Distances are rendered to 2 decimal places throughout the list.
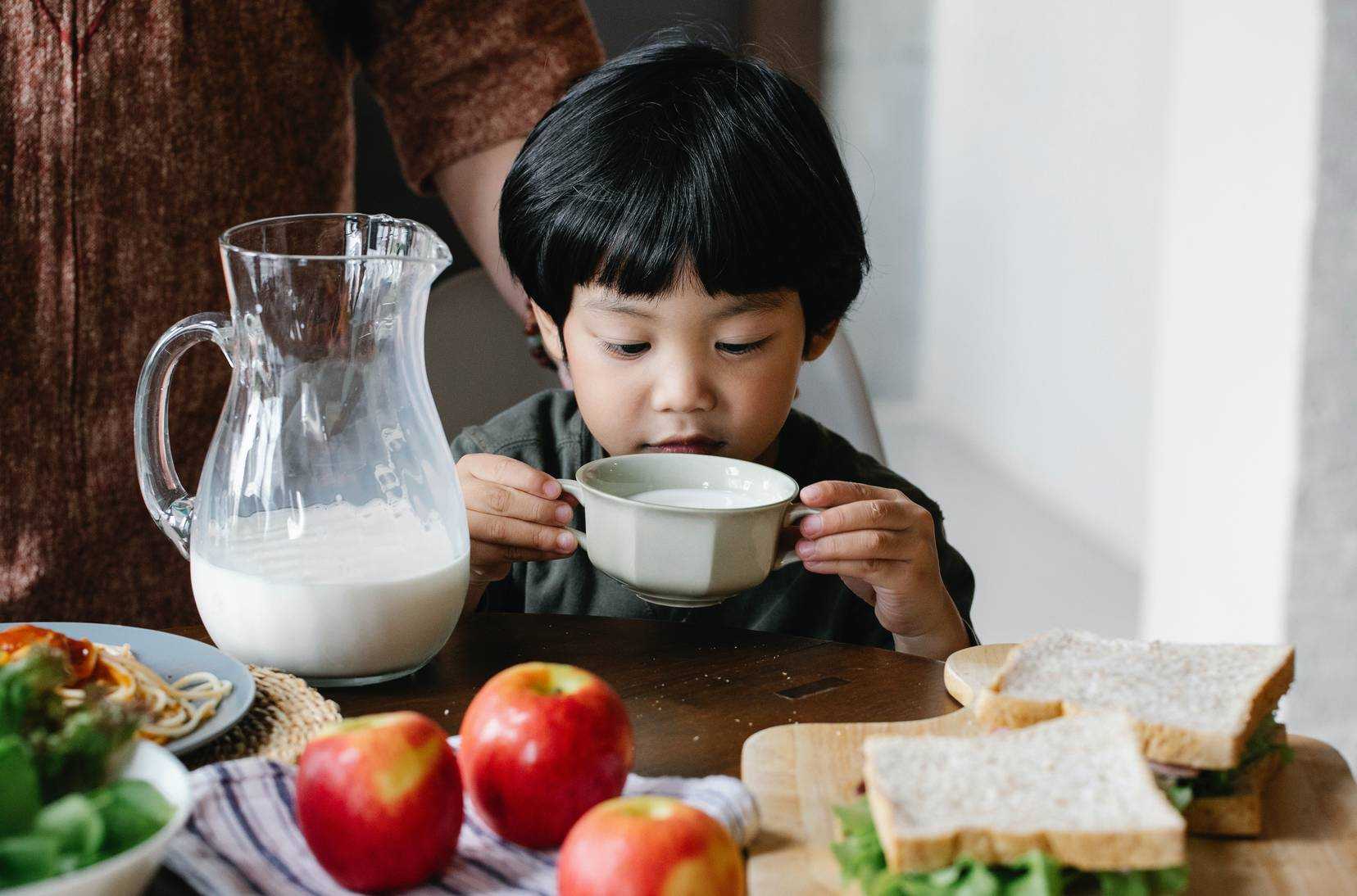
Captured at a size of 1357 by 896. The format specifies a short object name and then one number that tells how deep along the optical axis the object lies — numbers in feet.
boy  3.60
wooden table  2.85
